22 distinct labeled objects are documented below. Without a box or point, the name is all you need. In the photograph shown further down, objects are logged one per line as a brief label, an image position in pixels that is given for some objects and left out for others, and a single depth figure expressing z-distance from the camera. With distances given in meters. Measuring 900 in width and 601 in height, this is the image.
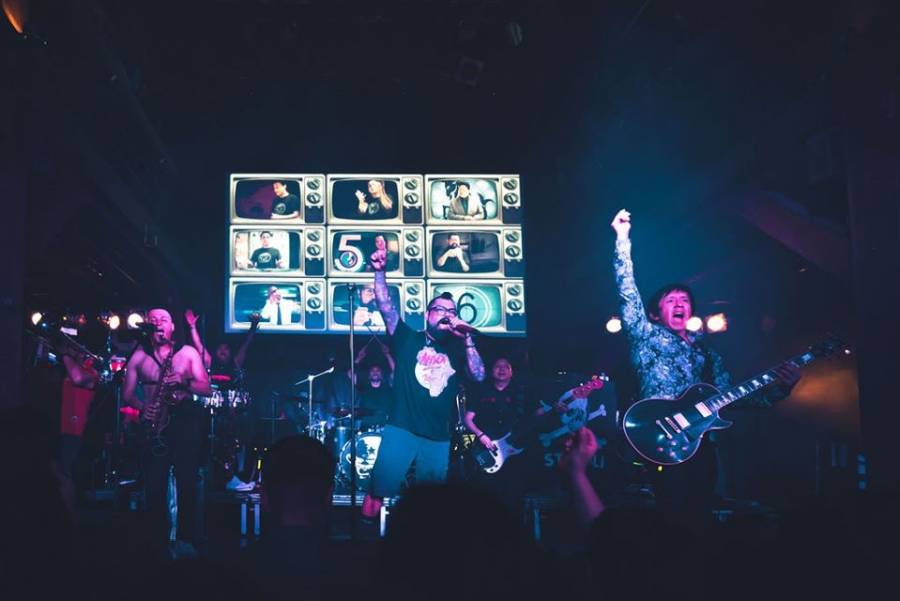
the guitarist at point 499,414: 8.93
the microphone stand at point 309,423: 10.16
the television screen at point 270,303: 10.67
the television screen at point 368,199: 11.10
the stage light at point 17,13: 6.08
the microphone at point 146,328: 7.25
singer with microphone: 6.73
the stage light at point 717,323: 12.00
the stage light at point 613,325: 12.95
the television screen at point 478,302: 10.88
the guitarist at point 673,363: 5.43
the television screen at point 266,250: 10.84
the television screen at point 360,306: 10.67
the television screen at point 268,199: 10.95
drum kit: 9.93
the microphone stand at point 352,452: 6.79
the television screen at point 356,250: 11.01
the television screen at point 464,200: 11.16
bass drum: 10.00
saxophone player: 6.81
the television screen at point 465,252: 11.06
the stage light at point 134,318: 8.64
